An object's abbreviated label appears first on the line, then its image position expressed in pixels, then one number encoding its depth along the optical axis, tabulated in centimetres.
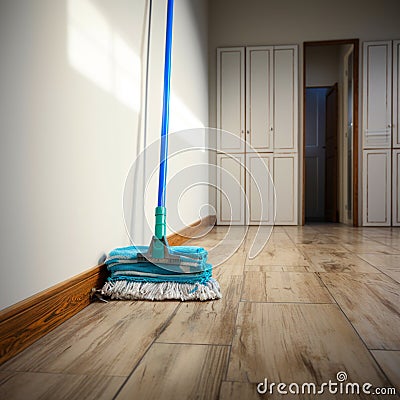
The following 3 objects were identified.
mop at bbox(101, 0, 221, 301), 134
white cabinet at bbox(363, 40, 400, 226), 457
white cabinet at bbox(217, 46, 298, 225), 472
